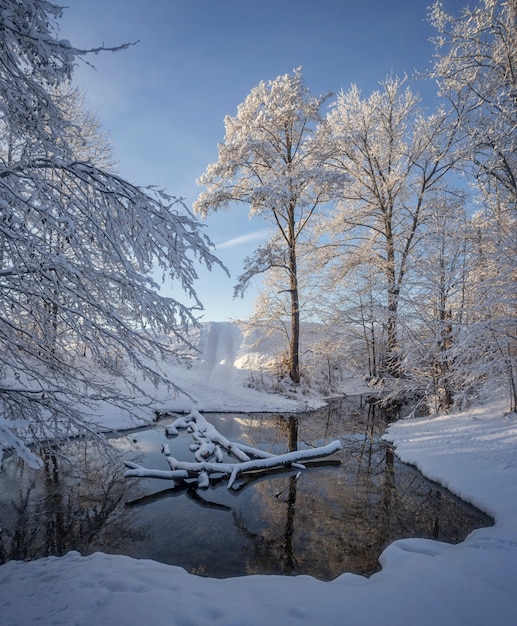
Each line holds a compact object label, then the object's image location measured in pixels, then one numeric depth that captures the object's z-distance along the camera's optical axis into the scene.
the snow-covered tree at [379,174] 13.38
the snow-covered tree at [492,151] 7.10
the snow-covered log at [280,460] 6.72
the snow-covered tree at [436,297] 9.82
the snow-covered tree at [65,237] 2.94
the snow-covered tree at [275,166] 14.19
